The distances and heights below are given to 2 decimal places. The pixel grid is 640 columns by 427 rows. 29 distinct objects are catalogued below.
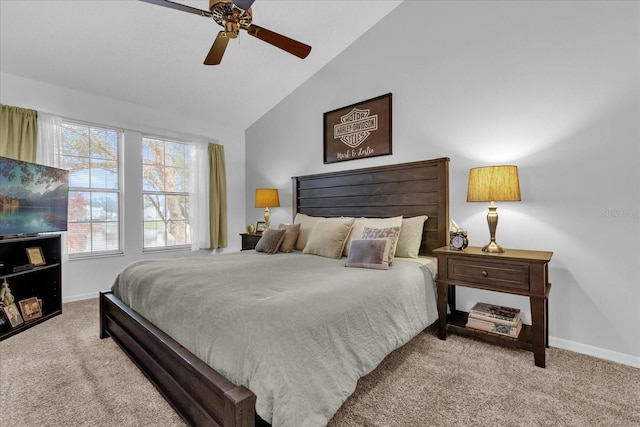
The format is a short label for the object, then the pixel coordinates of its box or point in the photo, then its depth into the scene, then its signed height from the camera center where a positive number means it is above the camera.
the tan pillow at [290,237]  3.29 -0.26
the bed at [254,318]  1.21 -0.55
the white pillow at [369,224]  2.88 -0.11
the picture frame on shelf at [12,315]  2.64 -0.89
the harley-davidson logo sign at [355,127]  3.48 +1.02
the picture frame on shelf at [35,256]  2.98 -0.41
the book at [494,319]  2.28 -0.82
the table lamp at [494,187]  2.25 +0.20
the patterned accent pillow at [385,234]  2.61 -0.19
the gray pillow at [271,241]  3.20 -0.30
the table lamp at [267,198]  4.36 +0.22
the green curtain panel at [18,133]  3.08 +0.84
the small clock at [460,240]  2.48 -0.22
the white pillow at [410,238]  2.76 -0.23
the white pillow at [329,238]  2.89 -0.24
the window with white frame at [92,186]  3.65 +0.34
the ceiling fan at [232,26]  1.90 +1.30
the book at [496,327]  2.27 -0.88
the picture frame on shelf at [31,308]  2.84 -0.89
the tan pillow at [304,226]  3.38 -0.15
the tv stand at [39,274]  2.95 -0.62
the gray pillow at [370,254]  2.32 -0.32
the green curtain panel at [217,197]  4.69 +0.25
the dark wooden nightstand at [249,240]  4.26 -0.38
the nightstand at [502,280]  2.04 -0.49
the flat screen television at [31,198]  2.63 +0.15
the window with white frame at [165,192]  4.26 +0.31
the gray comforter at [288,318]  1.18 -0.53
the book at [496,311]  2.35 -0.79
